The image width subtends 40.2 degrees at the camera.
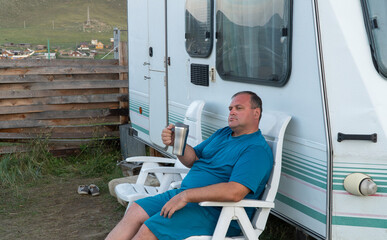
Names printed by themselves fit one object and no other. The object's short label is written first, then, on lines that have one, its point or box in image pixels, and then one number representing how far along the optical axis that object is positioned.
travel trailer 2.68
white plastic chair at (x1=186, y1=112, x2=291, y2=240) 2.87
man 2.88
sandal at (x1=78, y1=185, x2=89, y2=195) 5.67
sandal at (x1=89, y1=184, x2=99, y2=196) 5.64
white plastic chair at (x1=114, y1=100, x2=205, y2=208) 3.92
